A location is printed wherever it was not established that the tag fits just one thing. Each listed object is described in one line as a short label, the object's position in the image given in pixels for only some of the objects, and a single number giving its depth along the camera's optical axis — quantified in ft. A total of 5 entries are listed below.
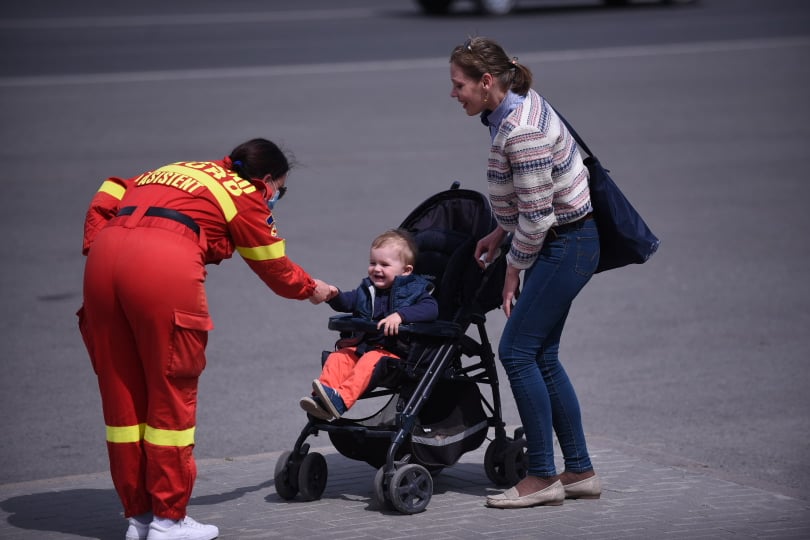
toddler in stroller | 36.11
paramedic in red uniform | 31.96
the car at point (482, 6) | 186.29
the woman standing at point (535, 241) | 34.50
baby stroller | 36.55
